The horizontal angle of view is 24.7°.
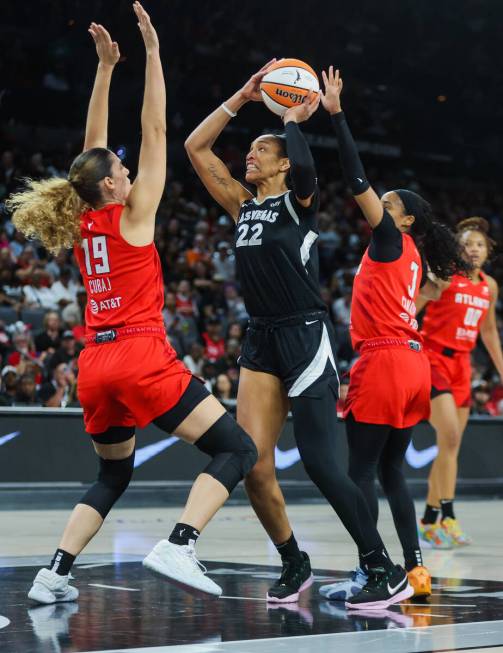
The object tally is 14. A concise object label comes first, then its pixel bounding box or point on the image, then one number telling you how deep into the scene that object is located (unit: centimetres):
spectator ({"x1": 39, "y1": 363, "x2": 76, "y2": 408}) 1309
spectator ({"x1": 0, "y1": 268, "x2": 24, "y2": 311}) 1544
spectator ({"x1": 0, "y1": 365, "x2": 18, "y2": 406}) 1323
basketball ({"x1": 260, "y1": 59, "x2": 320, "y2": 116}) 595
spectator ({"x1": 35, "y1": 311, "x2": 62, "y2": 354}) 1448
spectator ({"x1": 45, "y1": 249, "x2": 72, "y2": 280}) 1664
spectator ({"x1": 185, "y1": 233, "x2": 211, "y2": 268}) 1927
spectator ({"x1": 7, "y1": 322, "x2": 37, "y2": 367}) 1373
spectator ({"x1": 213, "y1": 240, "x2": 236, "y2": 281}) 1962
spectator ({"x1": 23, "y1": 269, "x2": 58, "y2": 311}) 1587
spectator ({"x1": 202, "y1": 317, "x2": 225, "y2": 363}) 1656
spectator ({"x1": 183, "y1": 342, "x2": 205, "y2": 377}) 1538
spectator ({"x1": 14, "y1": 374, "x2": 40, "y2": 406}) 1308
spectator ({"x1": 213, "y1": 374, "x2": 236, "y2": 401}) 1463
